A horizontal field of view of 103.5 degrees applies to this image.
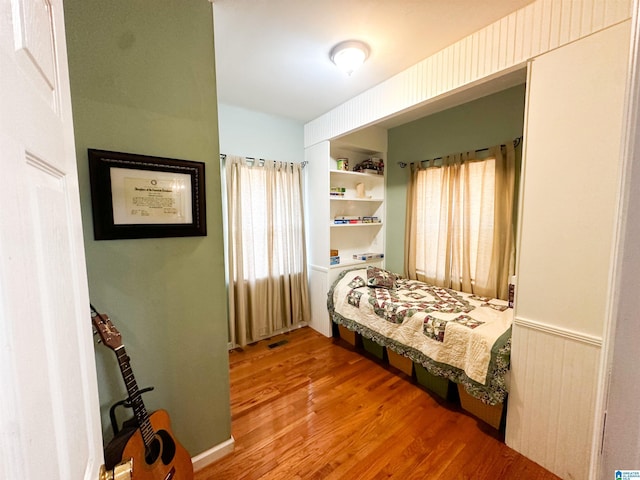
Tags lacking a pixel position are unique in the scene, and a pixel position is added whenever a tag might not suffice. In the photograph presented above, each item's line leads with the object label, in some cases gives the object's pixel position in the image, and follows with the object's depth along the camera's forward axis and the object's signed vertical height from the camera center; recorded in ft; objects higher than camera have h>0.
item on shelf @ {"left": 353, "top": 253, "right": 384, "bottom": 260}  11.03 -1.58
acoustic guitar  3.33 -3.00
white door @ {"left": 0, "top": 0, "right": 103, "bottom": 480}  0.90 -0.21
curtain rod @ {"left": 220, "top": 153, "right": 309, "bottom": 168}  8.40 +2.26
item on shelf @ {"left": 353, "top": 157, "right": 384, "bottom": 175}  10.80 +2.32
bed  5.31 -2.73
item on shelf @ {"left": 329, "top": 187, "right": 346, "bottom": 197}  9.90 +1.13
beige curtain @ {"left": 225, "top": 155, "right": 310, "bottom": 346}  8.73 -1.03
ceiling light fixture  5.48 +3.70
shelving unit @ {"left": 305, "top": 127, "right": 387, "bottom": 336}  9.74 +0.52
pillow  8.99 -2.15
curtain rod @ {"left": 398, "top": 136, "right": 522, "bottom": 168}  7.43 +2.29
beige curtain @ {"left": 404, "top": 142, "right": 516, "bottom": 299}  7.80 -0.13
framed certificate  3.64 +0.42
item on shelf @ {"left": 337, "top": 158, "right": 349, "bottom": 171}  9.93 +2.26
